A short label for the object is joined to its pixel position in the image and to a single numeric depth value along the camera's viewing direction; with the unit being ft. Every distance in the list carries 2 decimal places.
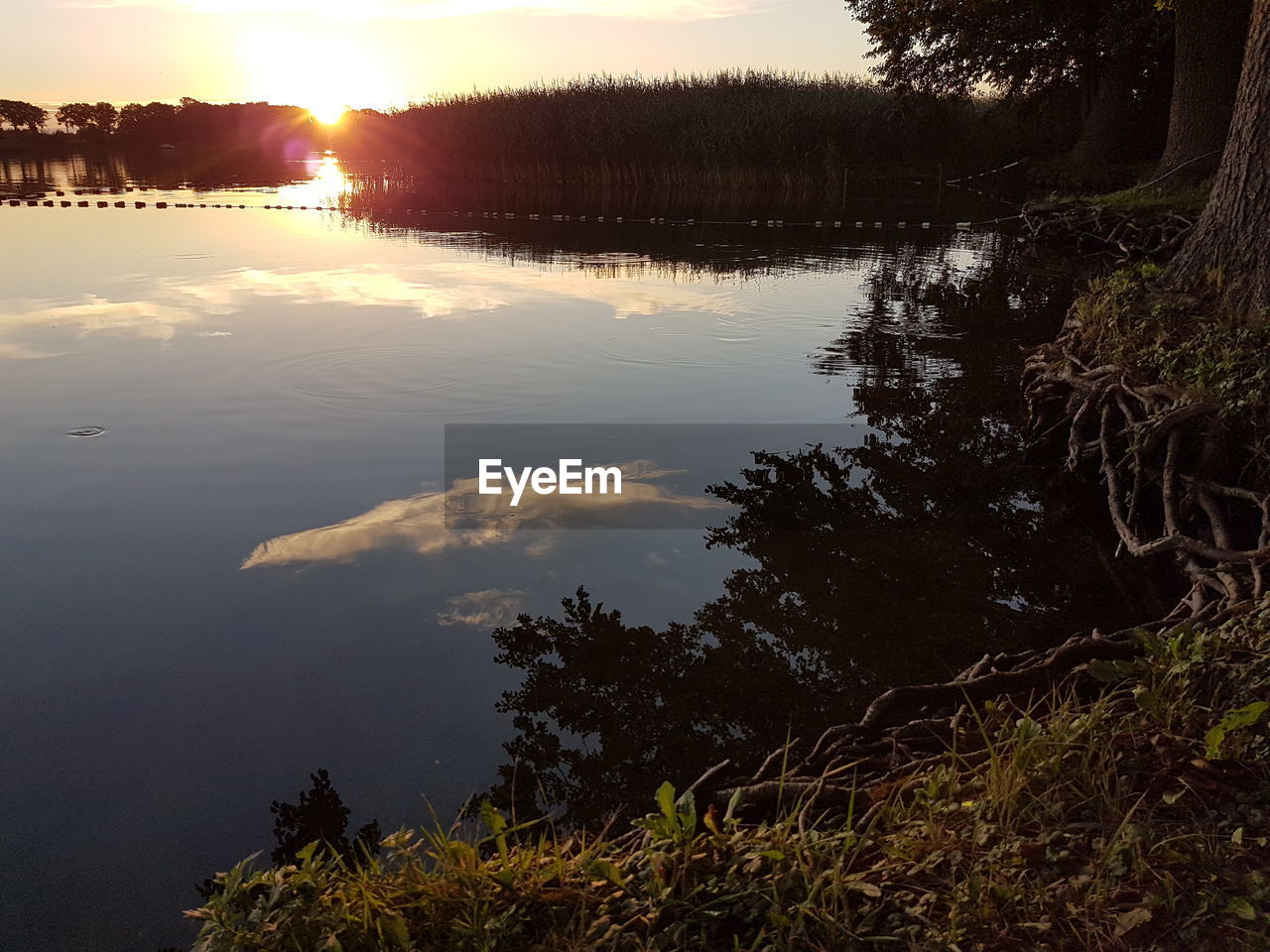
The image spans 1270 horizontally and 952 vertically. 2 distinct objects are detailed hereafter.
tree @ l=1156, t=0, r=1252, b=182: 55.11
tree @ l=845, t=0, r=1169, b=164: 76.38
